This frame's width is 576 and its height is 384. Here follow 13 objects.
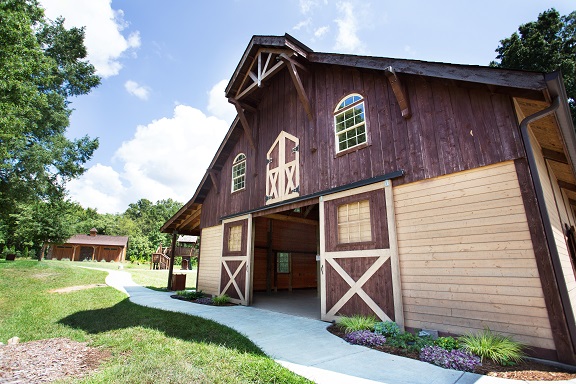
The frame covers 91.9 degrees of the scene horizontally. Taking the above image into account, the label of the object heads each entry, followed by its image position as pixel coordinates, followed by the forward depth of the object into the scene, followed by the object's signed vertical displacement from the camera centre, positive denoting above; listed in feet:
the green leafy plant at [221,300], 31.81 -4.21
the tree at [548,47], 46.65 +36.94
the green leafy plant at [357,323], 17.24 -3.78
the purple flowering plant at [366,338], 15.29 -4.19
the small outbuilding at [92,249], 135.23 +6.73
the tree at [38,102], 34.73 +25.94
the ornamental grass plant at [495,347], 12.18 -3.82
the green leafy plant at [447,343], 13.68 -3.98
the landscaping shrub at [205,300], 32.84 -4.47
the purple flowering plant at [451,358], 11.79 -4.16
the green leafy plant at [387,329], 16.43 -3.89
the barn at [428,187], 13.79 +5.11
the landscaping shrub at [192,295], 35.94 -4.14
